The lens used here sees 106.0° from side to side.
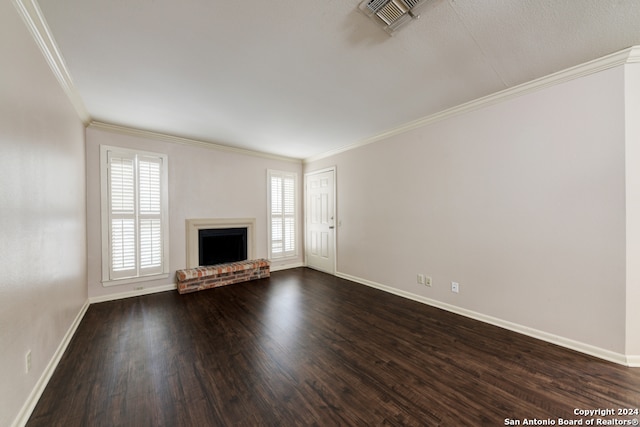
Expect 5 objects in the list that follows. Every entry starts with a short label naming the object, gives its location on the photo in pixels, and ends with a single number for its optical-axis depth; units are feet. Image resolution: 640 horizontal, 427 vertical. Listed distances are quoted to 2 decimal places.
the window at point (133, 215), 11.21
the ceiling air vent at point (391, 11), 4.86
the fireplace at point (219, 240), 13.64
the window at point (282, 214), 16.81
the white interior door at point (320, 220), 15.78
